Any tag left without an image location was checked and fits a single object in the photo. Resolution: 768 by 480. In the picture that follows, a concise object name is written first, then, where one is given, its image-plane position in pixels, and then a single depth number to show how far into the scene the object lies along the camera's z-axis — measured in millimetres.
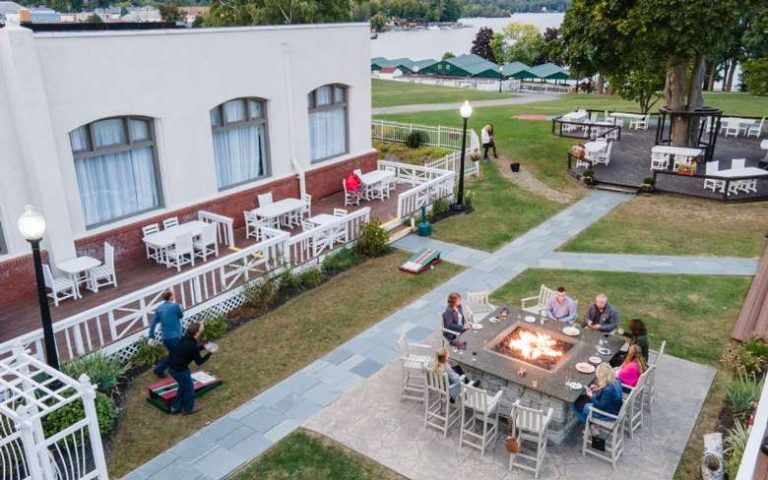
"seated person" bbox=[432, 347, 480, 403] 8453
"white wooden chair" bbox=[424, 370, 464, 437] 8406
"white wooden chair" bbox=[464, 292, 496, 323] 11461
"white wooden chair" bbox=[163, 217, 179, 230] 14299
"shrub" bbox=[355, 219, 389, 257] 15141
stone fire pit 8156
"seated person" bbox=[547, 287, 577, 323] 10477
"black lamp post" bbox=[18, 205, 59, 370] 7828
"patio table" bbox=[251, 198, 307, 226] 15438
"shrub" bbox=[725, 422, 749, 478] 7266
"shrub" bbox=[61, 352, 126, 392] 9133
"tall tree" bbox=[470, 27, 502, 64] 88500
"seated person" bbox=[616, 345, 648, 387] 8367
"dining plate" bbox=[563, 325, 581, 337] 9523
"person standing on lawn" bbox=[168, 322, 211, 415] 8641
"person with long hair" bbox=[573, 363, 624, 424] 7809
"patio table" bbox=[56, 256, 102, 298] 11992
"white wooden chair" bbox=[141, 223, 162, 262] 13945
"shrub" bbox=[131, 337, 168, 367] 10359
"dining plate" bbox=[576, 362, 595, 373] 8531
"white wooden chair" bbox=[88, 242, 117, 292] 12484
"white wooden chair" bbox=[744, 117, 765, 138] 28328
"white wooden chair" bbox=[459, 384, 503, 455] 7953
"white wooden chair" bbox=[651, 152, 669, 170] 22469
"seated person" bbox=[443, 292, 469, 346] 10125
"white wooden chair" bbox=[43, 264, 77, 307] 11852
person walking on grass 24219
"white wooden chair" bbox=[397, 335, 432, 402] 9289
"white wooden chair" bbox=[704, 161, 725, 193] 20500
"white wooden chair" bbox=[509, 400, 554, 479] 7605
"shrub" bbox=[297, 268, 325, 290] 13523
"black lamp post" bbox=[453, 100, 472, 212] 17272
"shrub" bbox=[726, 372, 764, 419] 8625
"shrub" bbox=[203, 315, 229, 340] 11359
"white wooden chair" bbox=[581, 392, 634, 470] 7762
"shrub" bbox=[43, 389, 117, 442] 7996
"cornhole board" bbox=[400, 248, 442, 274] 14359
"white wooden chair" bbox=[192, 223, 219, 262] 13836
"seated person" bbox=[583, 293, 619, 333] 10078
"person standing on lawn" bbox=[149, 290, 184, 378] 9555
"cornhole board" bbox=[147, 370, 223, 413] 9250
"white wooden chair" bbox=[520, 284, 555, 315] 11281
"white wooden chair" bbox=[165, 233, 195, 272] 13258
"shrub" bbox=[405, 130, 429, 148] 25953
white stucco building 11695
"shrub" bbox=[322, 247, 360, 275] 14300
